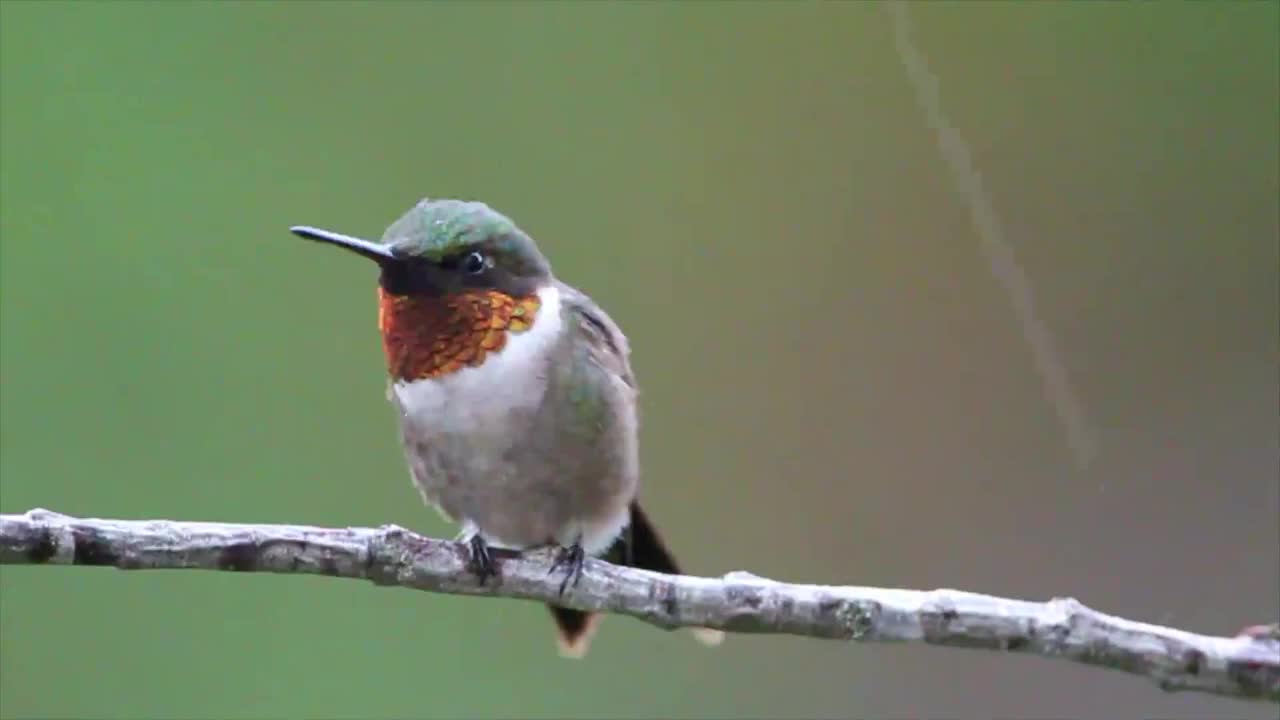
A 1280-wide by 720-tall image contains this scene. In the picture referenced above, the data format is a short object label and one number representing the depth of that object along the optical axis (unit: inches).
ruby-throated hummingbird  86.8
